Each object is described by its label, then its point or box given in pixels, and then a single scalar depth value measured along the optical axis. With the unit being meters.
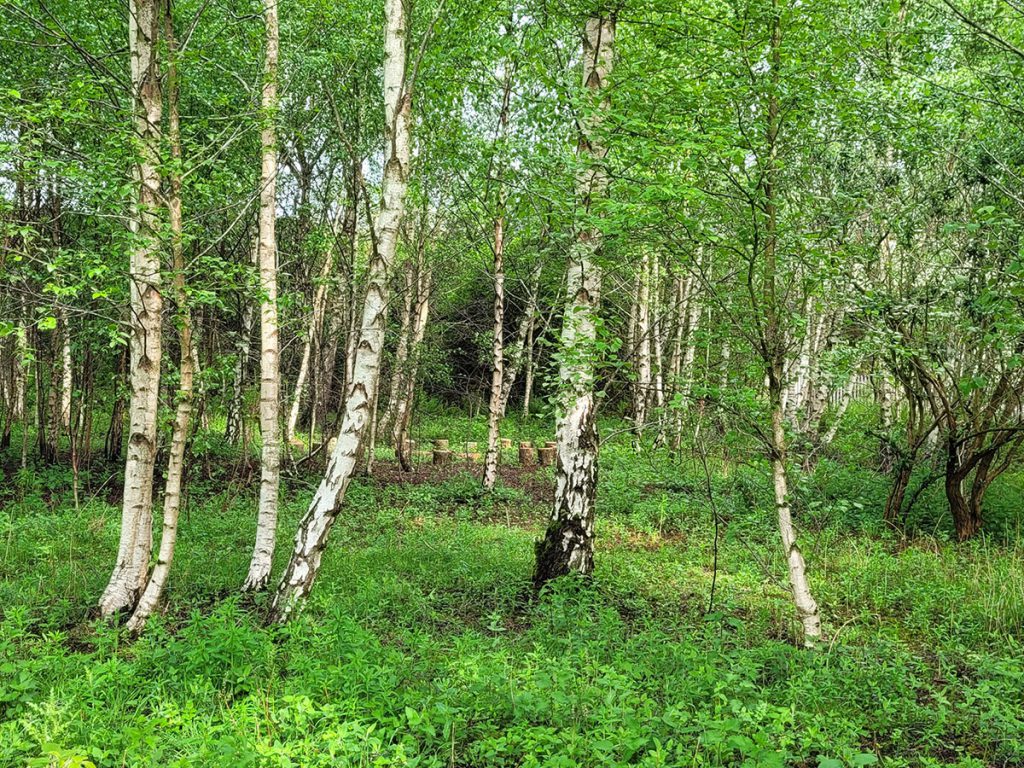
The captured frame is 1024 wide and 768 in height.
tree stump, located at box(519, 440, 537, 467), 16.69
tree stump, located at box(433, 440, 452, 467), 16.51
